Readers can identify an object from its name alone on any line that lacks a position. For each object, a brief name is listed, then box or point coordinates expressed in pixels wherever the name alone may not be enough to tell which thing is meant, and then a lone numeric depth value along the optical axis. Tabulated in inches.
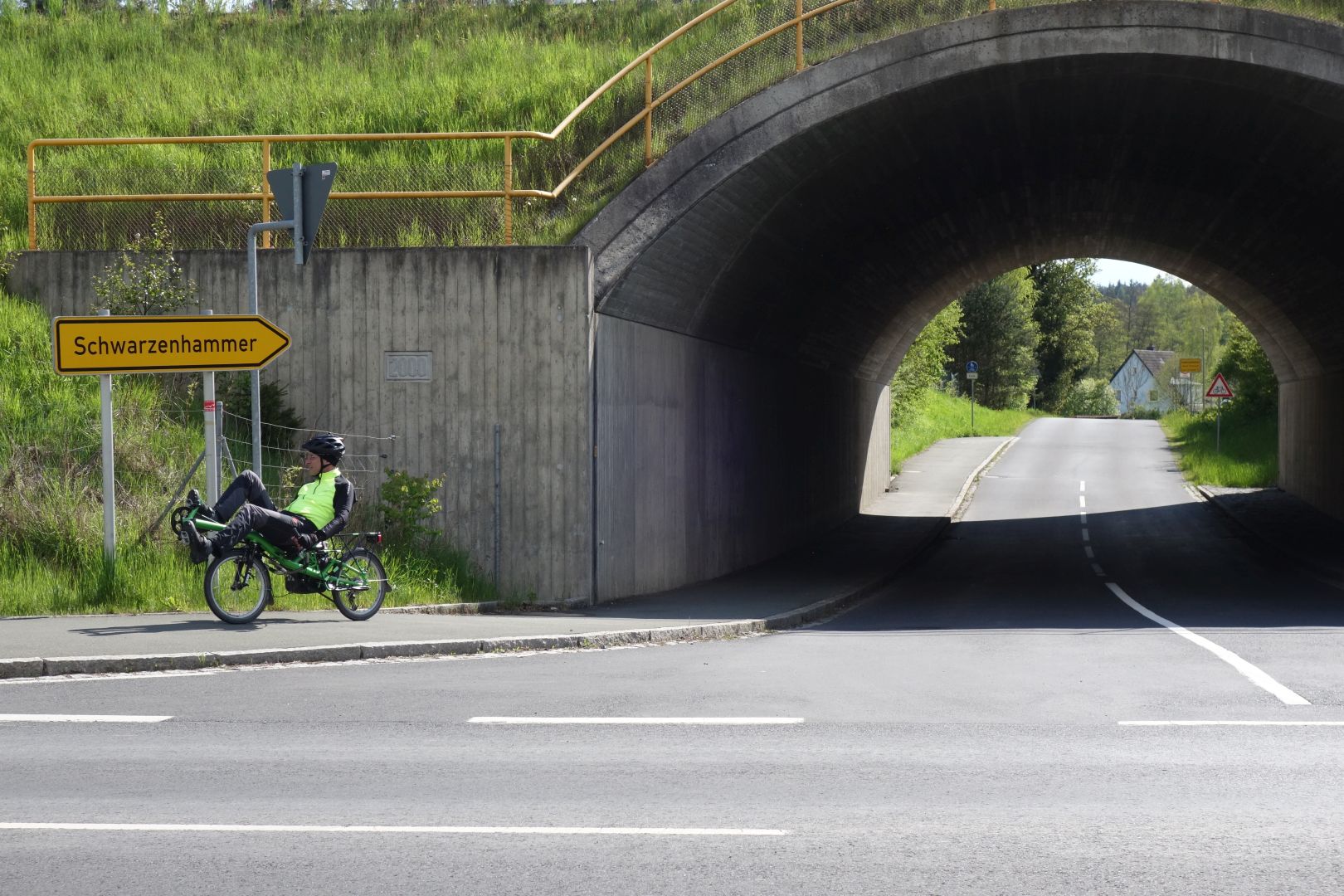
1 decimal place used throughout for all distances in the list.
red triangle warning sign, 1640.0
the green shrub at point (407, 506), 592.4
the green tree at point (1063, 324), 4084.6
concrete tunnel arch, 619.5
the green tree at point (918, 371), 2059.5
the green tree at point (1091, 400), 4345.5
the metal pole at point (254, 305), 532.4
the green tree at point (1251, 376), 1881.2
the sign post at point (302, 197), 520.7
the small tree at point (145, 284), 616.4
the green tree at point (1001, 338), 3624.5
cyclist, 481.4
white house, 6151.6
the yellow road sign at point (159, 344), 518.9
